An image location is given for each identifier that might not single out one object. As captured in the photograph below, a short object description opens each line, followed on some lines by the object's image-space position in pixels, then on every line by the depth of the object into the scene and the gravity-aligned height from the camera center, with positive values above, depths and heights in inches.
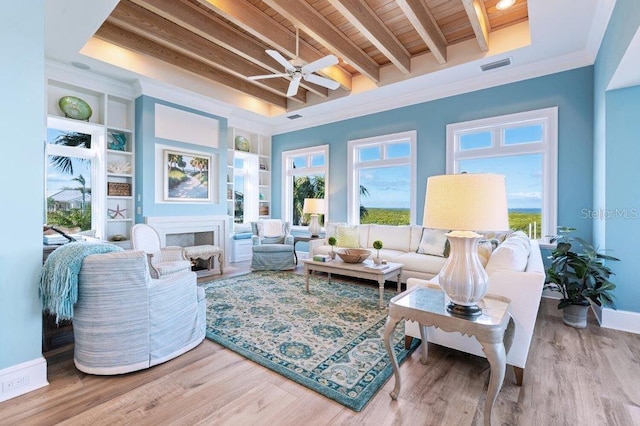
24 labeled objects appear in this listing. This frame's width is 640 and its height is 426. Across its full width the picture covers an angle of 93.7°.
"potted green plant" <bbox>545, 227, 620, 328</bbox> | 116.0 -28.9
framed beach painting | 202.2 +24.0
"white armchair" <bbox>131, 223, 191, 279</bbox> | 150.5 -24.2
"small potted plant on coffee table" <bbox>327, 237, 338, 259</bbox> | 172.6 -18.1
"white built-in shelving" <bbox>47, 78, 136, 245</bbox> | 175.2 +37.8
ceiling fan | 133.8 +67.1
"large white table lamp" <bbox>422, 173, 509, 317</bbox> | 60.3 -2.0
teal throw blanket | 74.8 -18.2
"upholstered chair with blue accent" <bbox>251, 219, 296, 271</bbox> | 212.2 -27.8
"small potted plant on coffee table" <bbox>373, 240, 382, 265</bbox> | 152.0 -18.3
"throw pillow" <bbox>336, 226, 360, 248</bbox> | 205.6 -18.6
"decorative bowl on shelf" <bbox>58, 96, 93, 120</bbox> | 169.2 +58.5
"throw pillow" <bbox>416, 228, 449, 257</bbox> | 172.6 -19.5
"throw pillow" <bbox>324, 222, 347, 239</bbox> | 217.2 -13.8
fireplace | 196.9 -14.5
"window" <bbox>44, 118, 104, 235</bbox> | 171.2 +20.1
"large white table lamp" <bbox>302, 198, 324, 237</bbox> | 231.3 -0.3
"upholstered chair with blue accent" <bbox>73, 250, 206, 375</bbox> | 79.9 -29.2
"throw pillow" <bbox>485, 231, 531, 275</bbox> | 84.3 -14.3
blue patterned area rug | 81.5 -44.9
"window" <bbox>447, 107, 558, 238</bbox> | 159.5 +31.2
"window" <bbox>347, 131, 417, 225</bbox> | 210.8 +22.8
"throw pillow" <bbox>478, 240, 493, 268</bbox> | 103.1 -14.9
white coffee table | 138.1 -29.5
